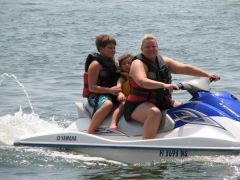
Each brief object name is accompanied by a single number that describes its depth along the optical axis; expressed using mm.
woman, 15914
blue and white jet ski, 15484
